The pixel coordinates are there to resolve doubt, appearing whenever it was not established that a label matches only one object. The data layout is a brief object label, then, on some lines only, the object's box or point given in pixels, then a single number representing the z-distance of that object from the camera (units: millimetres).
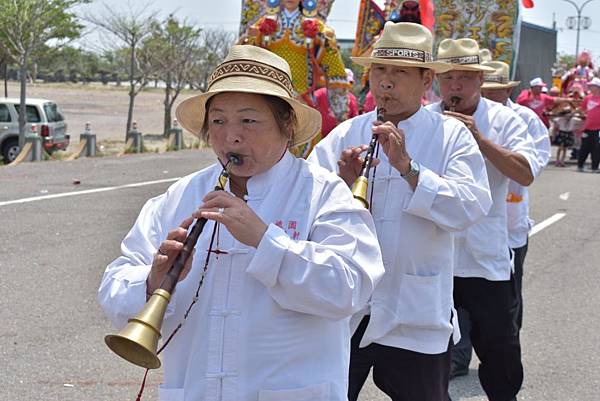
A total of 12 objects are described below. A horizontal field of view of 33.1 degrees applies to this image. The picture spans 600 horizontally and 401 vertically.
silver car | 21609
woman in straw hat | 2590
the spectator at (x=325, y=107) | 7227
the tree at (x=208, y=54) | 34625
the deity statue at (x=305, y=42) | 7125
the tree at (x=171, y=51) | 31797
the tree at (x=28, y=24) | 23000
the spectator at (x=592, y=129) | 20875
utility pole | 59869
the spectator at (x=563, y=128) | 23188
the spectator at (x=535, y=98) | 20734
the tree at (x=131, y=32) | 29125
